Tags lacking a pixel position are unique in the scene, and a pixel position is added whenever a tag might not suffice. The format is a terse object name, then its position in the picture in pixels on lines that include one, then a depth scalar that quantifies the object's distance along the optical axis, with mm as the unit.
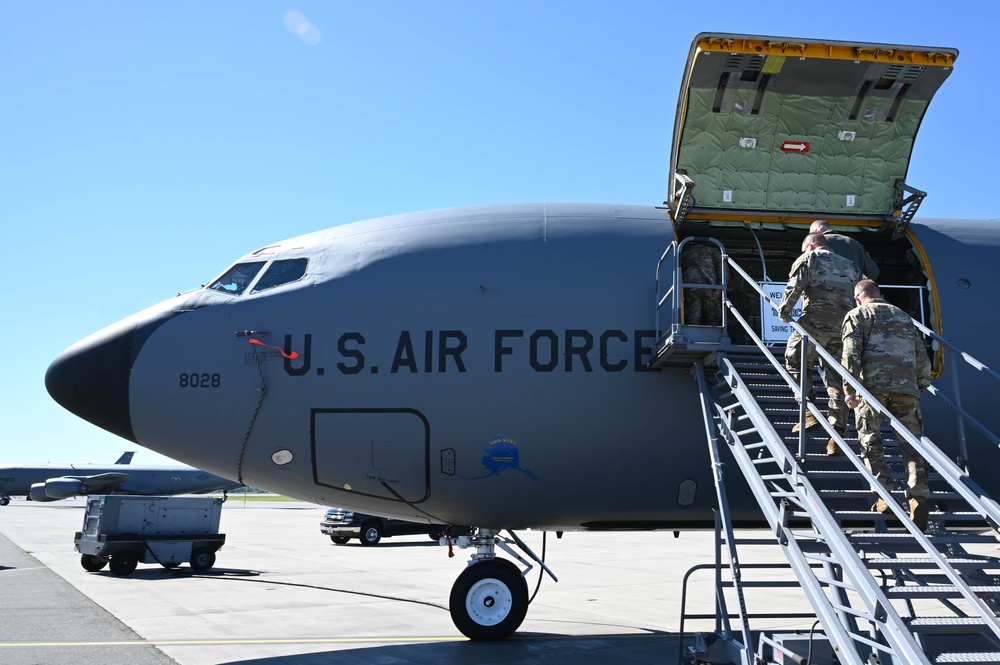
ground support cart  21938
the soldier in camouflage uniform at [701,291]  10219
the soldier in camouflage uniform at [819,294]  8352
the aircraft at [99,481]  57125
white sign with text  9930
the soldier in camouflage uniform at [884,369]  7094
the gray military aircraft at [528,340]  9789
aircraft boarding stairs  5660
